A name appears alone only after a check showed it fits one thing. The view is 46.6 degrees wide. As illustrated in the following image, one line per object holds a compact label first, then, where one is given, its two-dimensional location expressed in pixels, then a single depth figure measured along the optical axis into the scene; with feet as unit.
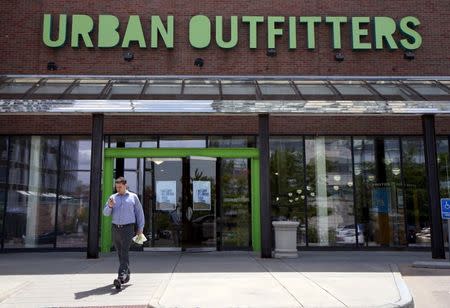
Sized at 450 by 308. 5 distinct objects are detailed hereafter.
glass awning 44.75
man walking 29.99
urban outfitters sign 55.26
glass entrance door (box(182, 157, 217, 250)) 52.89
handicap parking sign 40.25
